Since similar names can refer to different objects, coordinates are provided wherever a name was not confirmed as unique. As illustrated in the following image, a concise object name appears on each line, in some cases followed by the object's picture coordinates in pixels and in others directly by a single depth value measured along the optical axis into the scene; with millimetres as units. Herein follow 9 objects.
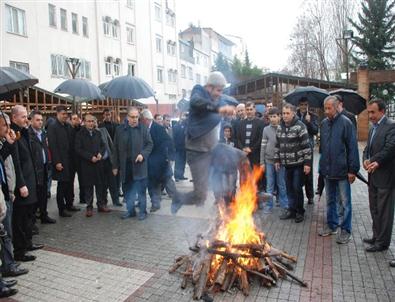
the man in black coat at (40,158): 7136
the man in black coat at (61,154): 7980
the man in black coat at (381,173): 5328
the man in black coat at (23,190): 5583
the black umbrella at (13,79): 5731
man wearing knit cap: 4910
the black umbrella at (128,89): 9589
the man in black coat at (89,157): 8076
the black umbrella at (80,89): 10797
